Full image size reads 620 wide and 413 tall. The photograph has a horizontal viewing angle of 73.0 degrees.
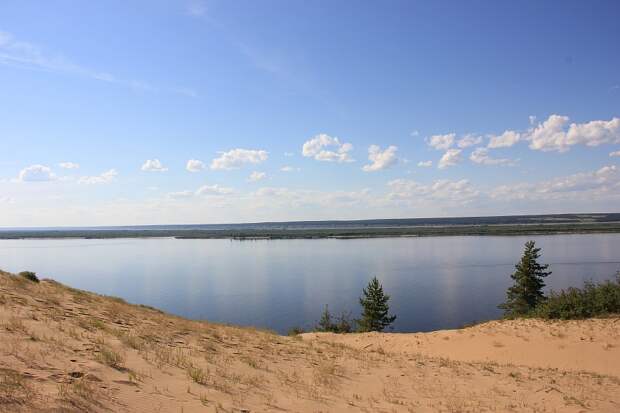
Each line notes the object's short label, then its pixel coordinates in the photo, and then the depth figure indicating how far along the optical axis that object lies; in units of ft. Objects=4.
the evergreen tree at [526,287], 110.63
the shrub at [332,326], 97.66
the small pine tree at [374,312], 107.76
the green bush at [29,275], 57.18
